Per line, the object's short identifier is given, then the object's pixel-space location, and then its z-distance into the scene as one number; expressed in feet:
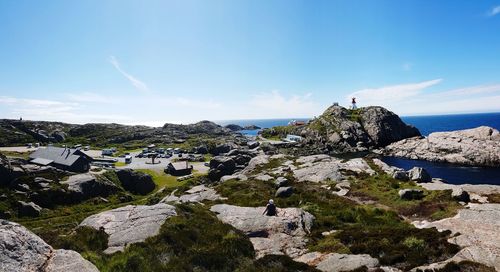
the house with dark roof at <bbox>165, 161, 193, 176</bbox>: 297.12
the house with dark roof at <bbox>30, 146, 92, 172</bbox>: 288.51
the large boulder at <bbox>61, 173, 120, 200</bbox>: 226.87
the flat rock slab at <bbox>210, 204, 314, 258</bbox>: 69.46
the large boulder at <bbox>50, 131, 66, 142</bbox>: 593.01
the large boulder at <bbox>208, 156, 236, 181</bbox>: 273.13
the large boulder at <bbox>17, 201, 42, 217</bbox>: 191.21
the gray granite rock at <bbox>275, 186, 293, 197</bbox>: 131.03
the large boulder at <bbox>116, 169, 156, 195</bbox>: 257.14
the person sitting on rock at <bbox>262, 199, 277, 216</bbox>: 87.20
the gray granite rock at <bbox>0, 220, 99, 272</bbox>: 39.70
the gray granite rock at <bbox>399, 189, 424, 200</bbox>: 122.00
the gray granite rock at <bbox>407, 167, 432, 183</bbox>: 158.26
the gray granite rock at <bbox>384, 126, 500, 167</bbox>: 329.72
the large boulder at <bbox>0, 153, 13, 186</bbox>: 221.54
